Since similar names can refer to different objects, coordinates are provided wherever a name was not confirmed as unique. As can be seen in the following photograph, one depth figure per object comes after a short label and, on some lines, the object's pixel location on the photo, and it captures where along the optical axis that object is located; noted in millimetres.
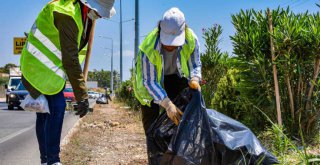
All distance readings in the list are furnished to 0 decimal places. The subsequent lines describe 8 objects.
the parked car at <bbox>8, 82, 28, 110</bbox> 22688
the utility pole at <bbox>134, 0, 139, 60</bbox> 16420
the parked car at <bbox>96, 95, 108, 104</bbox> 35191
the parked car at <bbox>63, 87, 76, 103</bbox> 18327
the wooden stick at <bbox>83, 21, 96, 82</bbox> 3901
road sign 14206
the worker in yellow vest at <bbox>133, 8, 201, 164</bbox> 3645
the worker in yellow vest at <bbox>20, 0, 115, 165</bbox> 3430
